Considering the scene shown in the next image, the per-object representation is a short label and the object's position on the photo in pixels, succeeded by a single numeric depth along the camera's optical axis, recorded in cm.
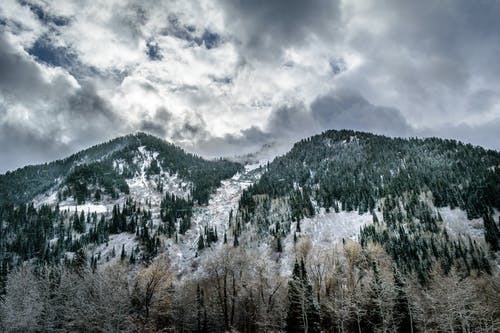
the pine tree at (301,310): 5256
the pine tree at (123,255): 15548
